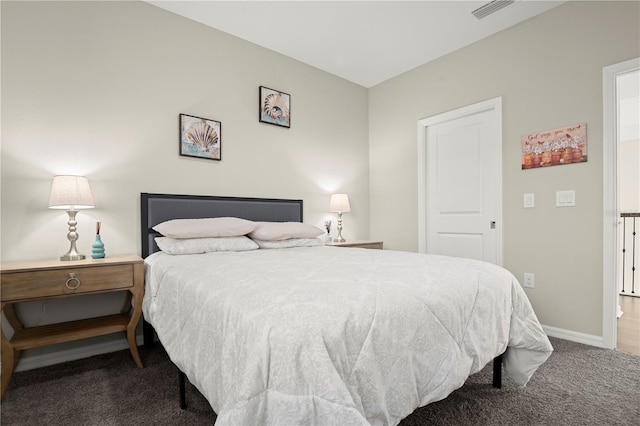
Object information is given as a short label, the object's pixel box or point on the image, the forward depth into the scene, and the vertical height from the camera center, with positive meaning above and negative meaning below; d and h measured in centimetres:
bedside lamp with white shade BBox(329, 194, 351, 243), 360 +8
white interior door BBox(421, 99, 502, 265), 305 +28
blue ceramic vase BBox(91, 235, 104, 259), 212 -25
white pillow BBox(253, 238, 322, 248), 262 -26
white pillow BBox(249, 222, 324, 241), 261 -17
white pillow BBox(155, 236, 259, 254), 220 -23
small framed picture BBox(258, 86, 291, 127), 323 +104
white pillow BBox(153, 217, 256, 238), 225 -12
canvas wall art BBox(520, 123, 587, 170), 251 +51
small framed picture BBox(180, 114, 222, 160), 275 +63
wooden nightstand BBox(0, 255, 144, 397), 174 -45
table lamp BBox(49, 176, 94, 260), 199 +8
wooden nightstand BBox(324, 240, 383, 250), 332 -35
